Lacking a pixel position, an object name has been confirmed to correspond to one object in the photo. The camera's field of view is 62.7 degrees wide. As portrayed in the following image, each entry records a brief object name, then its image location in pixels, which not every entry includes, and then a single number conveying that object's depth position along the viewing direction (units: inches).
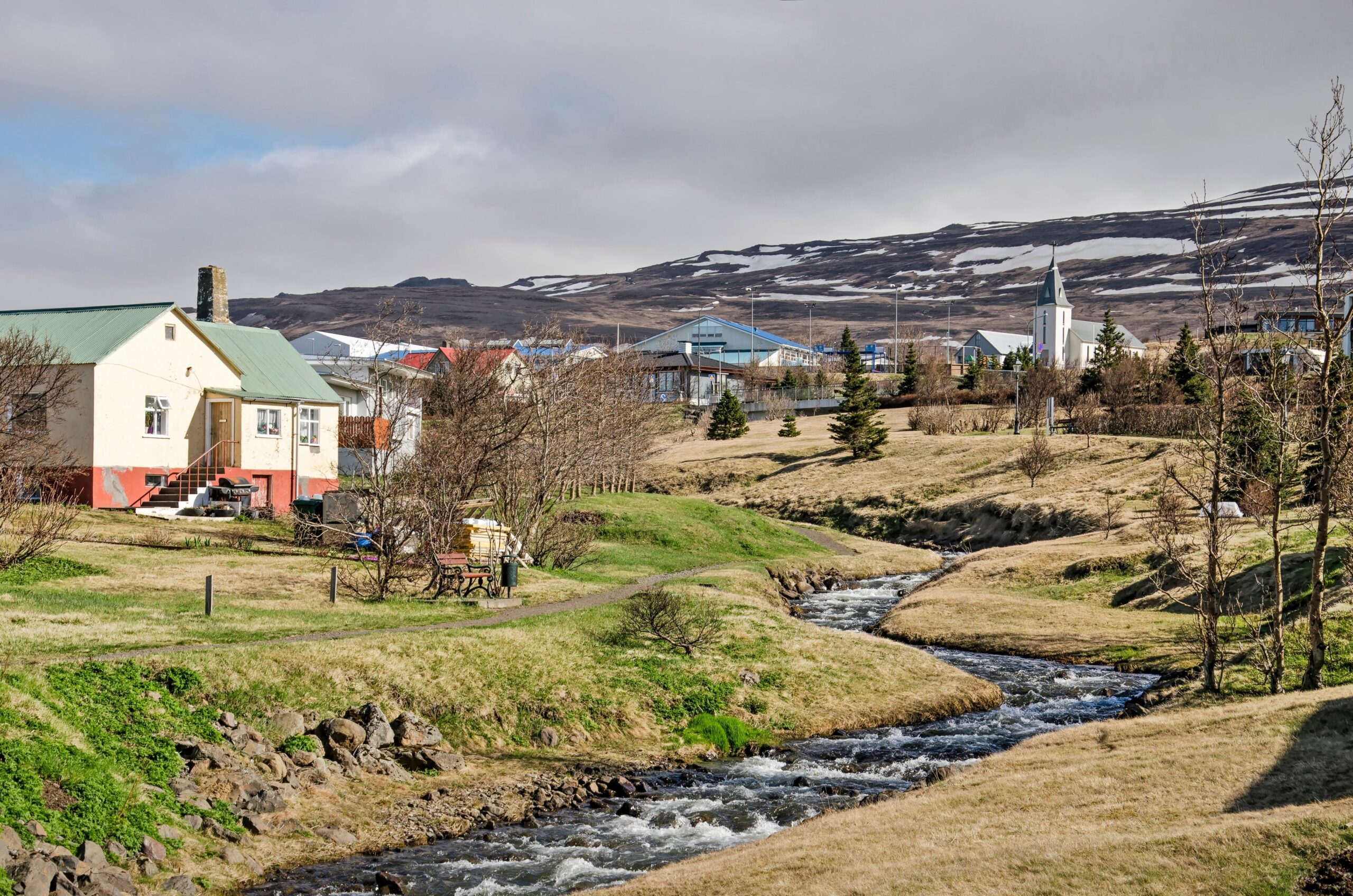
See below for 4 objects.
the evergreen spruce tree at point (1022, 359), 4293.8
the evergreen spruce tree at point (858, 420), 3036.4
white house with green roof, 1518.2
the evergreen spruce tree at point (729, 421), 3757.4
